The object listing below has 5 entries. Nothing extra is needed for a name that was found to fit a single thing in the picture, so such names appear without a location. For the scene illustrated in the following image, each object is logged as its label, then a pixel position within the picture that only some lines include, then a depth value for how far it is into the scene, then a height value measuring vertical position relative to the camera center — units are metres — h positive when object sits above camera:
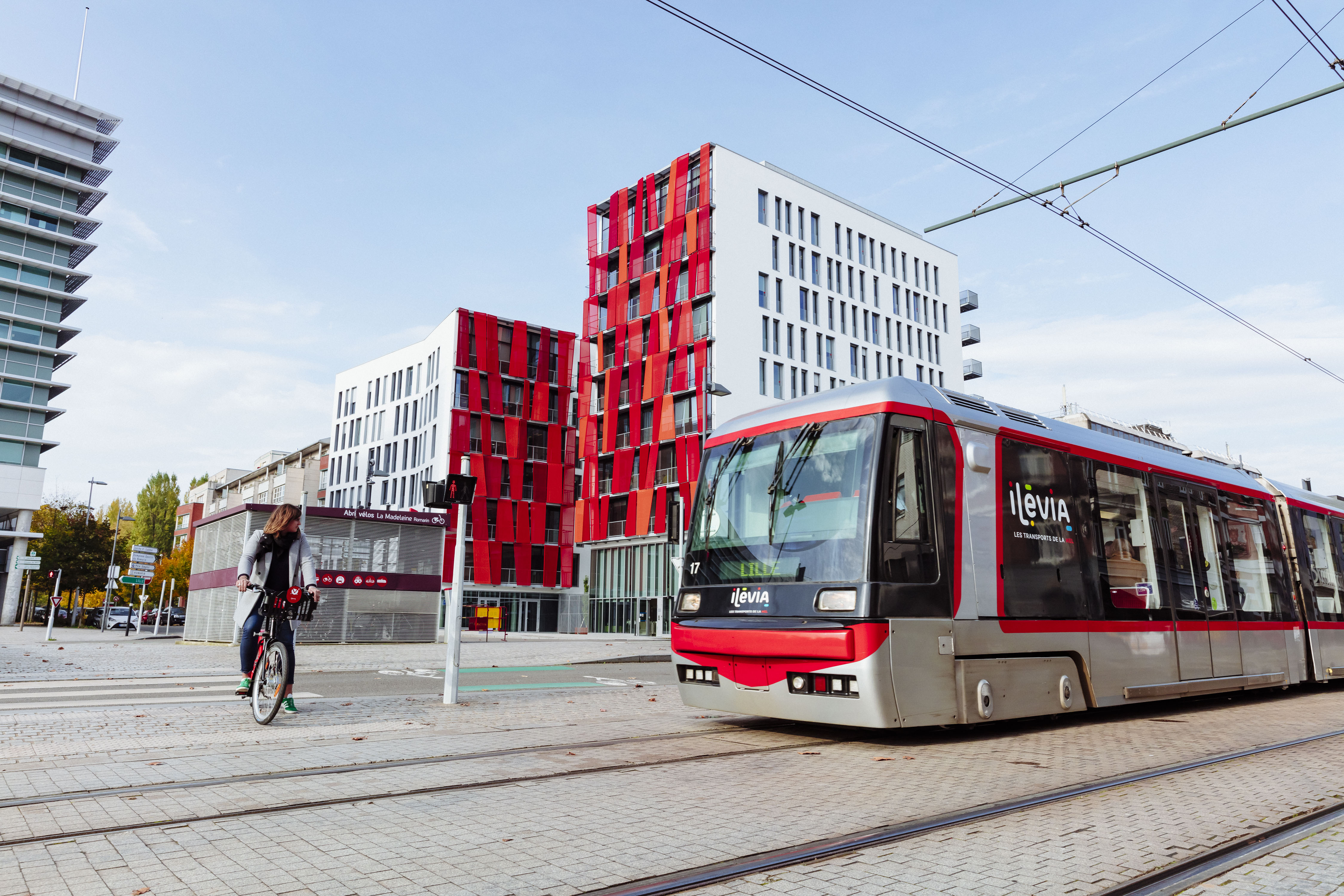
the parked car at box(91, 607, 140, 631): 52.78 +0.00
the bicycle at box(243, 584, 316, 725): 7.80 -0.31
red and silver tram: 6.96 +0.40
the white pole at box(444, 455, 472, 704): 9.88 -0.05
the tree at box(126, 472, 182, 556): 90.62 +10.49
